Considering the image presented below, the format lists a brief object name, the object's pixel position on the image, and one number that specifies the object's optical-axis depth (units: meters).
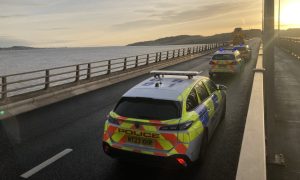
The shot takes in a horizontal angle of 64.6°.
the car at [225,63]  15.33
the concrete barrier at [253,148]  3.70
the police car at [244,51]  25.18
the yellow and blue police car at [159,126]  4.10
